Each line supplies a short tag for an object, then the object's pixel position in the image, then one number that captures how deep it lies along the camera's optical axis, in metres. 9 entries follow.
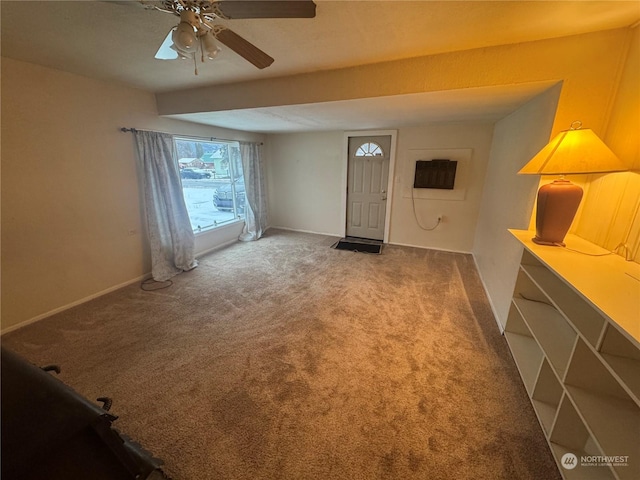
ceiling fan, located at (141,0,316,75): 1.07
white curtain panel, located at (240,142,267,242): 4.60
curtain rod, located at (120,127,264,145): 2.78
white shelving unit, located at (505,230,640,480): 0.89
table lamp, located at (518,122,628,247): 1.32
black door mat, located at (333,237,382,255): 4.25
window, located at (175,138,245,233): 3.71
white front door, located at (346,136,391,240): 4.38
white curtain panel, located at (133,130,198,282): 2.98
